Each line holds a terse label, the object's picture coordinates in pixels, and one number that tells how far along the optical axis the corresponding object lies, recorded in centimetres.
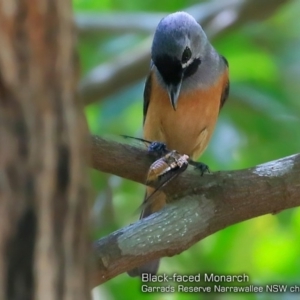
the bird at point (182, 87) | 356
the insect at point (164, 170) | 348
